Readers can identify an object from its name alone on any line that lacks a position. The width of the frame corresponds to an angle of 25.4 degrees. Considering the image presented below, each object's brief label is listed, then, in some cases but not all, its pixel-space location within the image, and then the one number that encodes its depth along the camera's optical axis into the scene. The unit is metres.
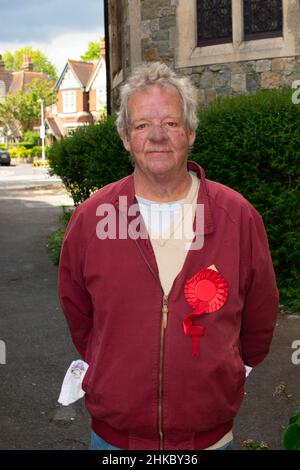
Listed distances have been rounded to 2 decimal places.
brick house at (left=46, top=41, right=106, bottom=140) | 70.62
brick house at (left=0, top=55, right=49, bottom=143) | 94.38
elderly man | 2.21
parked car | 56.19
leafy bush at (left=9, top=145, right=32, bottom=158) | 63.81
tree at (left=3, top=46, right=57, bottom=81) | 105.06
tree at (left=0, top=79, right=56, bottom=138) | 74.38
